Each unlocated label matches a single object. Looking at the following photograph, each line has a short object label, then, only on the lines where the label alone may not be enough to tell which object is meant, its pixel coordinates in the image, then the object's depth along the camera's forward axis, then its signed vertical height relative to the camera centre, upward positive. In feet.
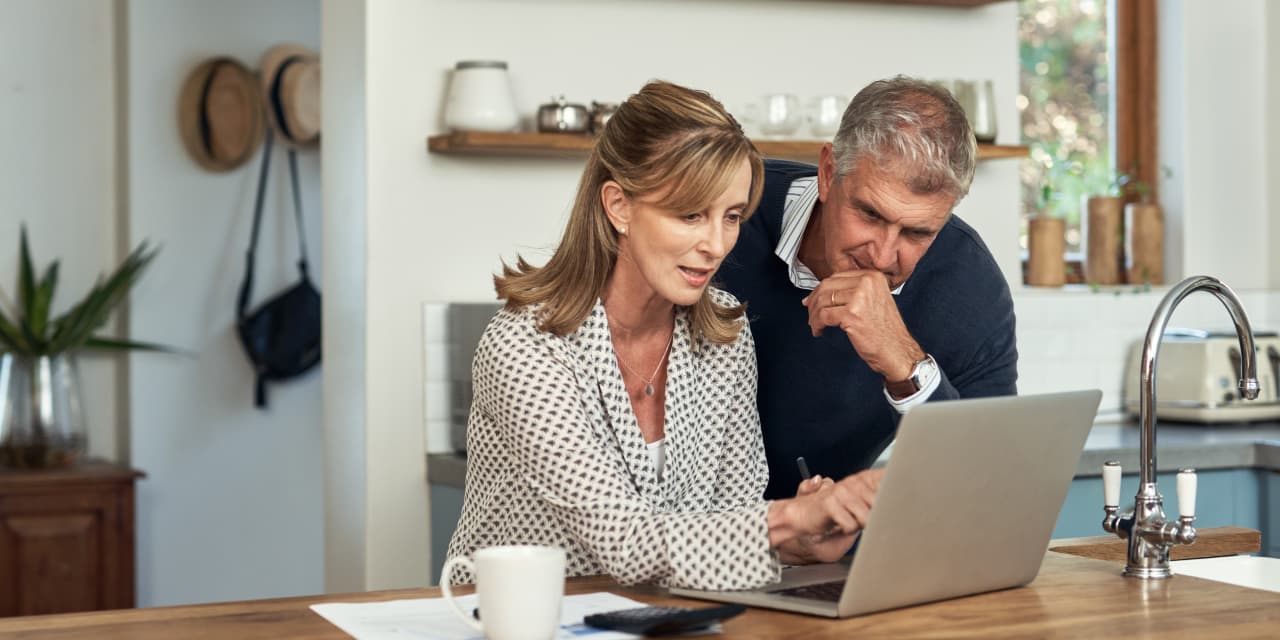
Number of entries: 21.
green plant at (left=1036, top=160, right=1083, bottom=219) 14.38 +1.26
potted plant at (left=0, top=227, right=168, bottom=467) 13.96 -0.37
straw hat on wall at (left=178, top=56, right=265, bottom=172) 14.99 +2.09
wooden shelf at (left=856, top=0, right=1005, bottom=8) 12.48 +2.56
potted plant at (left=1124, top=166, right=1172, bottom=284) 13.91 +0.70
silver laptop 4.88 -0.63
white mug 4.44 -0.77
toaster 12.65 -0.50
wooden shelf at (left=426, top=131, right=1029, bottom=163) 10.75 +1.27
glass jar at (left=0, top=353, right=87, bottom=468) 13.97 -0.73
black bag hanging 15.25 -0.01
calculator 4.67 -0.90
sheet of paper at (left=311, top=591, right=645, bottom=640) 4.72 -0.93
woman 5.40 -0.26
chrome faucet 5.69 -0.61
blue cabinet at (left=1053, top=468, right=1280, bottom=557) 11.03 -1.34
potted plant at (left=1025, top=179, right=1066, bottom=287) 13.57 +0.62
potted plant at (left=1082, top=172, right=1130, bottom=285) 13.91 +0.73
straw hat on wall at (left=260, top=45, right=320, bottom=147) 15.02 +2.28
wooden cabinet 13.65 -1.89
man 7.02 +0.02
